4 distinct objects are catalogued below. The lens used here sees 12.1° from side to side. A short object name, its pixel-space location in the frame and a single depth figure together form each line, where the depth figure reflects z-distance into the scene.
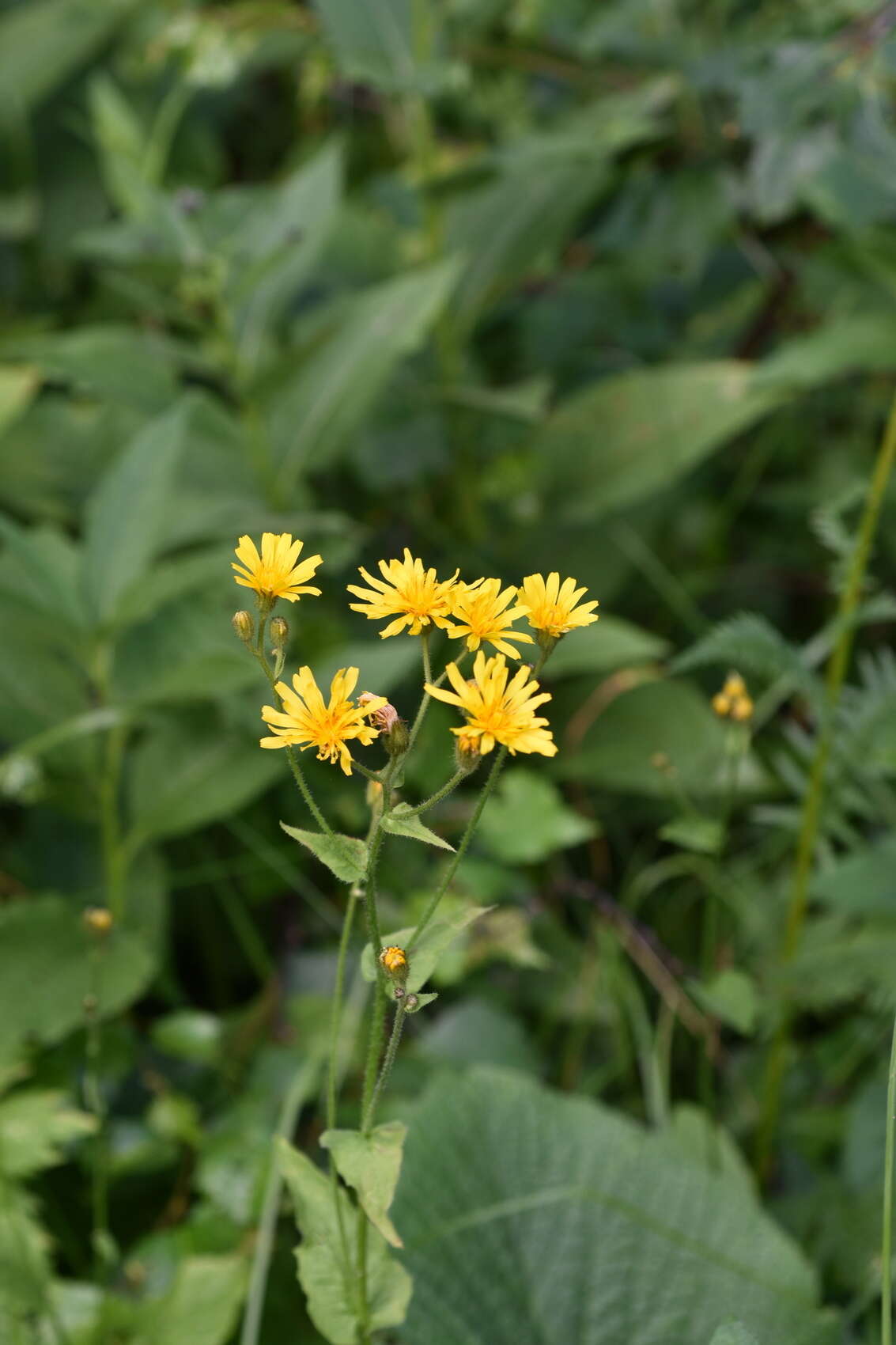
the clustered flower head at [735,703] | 1.20
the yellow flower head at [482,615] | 1.05
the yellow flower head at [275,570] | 1.05
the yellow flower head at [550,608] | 1.06
